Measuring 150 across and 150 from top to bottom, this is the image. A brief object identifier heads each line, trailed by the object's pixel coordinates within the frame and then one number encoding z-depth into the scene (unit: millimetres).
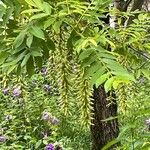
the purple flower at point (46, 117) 5235
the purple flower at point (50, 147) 4462
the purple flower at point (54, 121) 5287
